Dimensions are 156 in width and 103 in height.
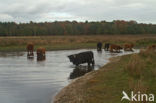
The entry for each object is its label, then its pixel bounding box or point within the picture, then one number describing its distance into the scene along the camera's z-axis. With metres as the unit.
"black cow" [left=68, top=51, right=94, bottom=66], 20.42
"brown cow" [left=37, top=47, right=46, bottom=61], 26.59
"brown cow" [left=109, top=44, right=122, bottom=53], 35.69
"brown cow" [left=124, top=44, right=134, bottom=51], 38.64
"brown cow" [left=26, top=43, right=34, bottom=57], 30.31
